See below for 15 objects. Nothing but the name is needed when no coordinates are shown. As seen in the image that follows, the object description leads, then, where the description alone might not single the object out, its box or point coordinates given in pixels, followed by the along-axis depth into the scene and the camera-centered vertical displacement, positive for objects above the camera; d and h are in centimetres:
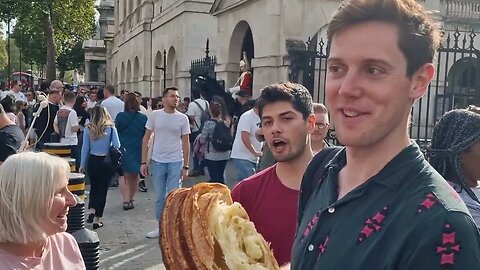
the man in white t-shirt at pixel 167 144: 729 -83
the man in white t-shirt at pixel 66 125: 948 -78
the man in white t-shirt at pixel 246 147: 765 -90
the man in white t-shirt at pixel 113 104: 1130 -47
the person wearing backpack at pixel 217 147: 898 -105
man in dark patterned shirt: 134 -20
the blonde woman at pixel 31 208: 256 -63
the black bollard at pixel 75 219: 442 -115
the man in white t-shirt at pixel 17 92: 1710 -40
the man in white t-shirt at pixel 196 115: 1203 -71
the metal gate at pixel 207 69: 1751 +55
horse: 1352 -11
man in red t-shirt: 284 -48
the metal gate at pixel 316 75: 974 +26
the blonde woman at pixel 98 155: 775 -109
